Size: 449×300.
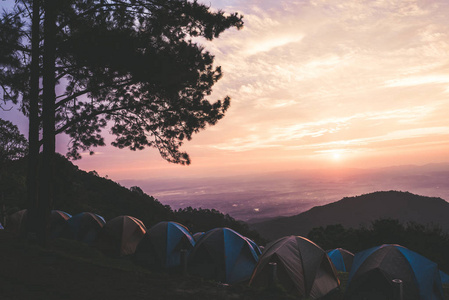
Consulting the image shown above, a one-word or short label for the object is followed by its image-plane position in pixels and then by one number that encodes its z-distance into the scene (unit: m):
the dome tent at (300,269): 9.18
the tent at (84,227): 16.72
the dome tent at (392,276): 8.57
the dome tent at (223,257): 11.05
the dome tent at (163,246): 12.92
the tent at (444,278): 15.30
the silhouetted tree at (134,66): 8.94
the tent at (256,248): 13.61
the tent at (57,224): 17.68
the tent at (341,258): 19.16
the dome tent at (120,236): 15.19
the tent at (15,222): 21.14
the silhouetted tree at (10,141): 22.86
